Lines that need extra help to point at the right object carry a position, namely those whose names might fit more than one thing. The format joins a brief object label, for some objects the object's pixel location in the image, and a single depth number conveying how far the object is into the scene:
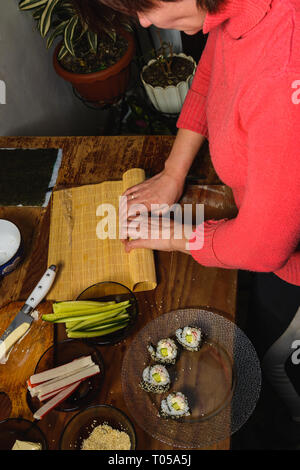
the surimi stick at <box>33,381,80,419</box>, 1.00
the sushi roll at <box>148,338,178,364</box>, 1.06
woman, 0.74
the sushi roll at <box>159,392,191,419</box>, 0.99
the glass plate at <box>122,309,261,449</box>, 0.97
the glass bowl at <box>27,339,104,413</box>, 1.02
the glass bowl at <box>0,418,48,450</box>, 0.96
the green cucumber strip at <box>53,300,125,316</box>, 1.11
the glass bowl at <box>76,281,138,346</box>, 1.09
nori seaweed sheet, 1.48
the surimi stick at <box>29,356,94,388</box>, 1.04
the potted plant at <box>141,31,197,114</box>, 2.09
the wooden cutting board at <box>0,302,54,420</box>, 1.07
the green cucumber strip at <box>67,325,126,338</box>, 1.09
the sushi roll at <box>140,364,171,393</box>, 1.03
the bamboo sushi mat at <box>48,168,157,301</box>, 1.21
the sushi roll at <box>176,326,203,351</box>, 1.07
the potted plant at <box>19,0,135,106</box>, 1.92
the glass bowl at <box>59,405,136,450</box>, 0.96
